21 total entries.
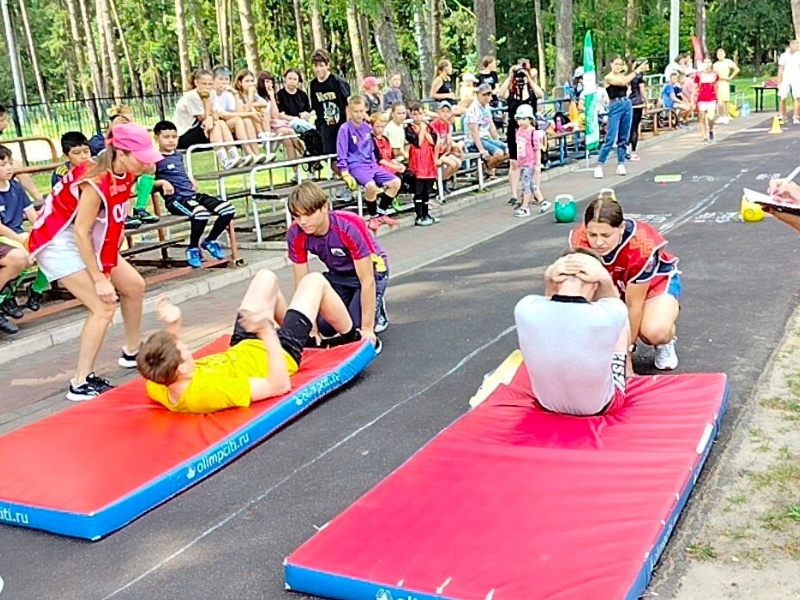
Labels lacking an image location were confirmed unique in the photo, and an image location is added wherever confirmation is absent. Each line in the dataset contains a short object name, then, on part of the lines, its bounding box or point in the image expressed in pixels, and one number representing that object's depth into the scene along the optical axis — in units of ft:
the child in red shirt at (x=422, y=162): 37.96
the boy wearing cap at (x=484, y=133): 44.73
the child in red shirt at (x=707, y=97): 62.13
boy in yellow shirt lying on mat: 14.96
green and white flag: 51.01
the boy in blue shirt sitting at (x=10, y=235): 22.85
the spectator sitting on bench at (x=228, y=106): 36.68
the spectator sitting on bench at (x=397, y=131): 39.75
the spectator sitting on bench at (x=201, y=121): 34.68
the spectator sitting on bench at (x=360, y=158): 34.42
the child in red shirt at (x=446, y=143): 41.39
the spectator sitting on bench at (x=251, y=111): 37.17
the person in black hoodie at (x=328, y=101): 38.55
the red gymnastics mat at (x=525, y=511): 9.89
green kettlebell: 36.76
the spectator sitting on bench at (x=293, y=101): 40.29
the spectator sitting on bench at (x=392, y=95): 47.51
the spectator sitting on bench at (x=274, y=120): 39.17
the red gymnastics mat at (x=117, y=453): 12.90
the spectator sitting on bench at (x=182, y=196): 28.89
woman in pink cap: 17.81
